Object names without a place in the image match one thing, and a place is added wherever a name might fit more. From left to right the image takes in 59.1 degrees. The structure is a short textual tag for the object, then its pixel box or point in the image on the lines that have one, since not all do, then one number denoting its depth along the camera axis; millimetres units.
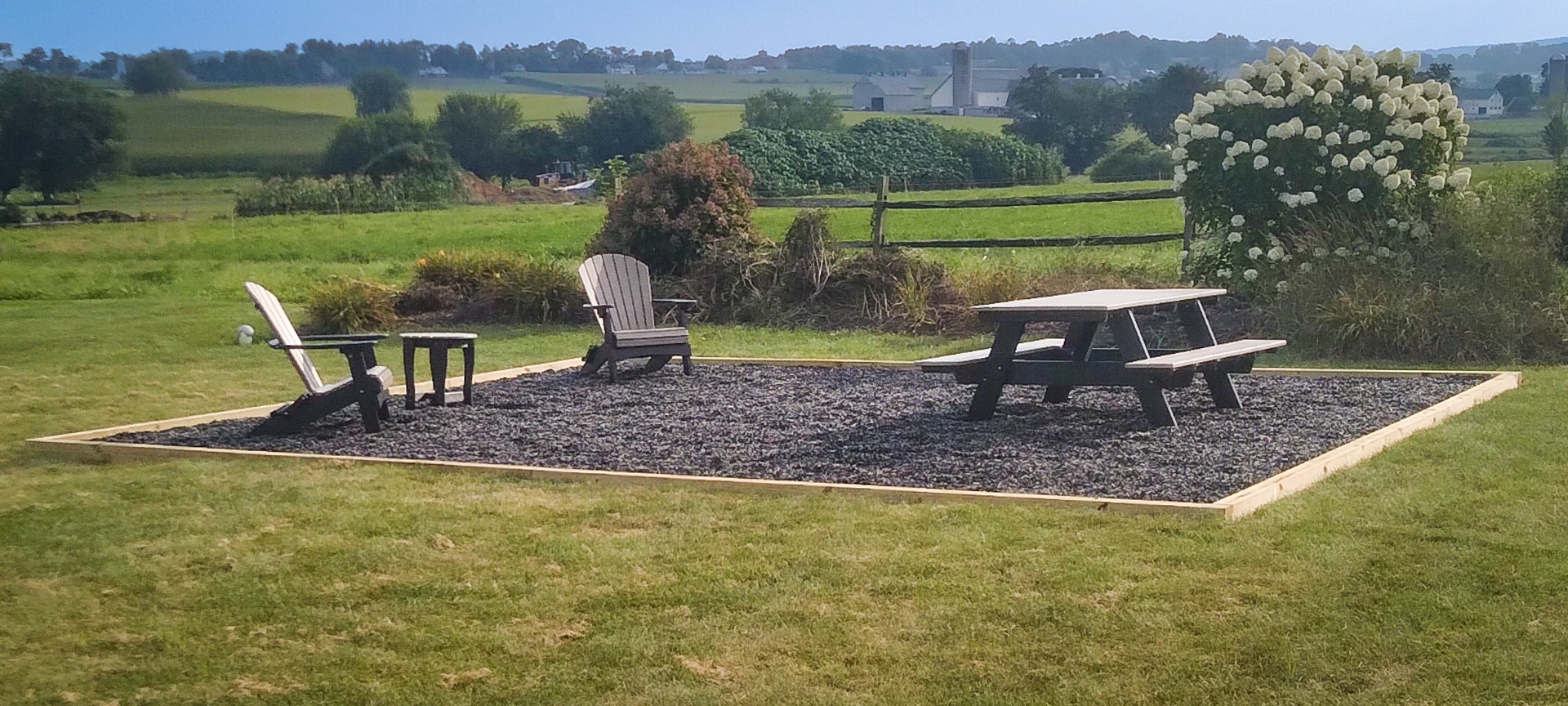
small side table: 8078
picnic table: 6758
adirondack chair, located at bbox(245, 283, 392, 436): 7254
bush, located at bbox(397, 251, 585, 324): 14398
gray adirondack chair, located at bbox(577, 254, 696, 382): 9555
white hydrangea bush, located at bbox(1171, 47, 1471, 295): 11055
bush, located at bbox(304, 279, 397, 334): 13922
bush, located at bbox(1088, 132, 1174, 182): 36594
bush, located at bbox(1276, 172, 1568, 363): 9414
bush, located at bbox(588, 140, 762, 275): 14328
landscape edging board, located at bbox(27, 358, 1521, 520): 5059
